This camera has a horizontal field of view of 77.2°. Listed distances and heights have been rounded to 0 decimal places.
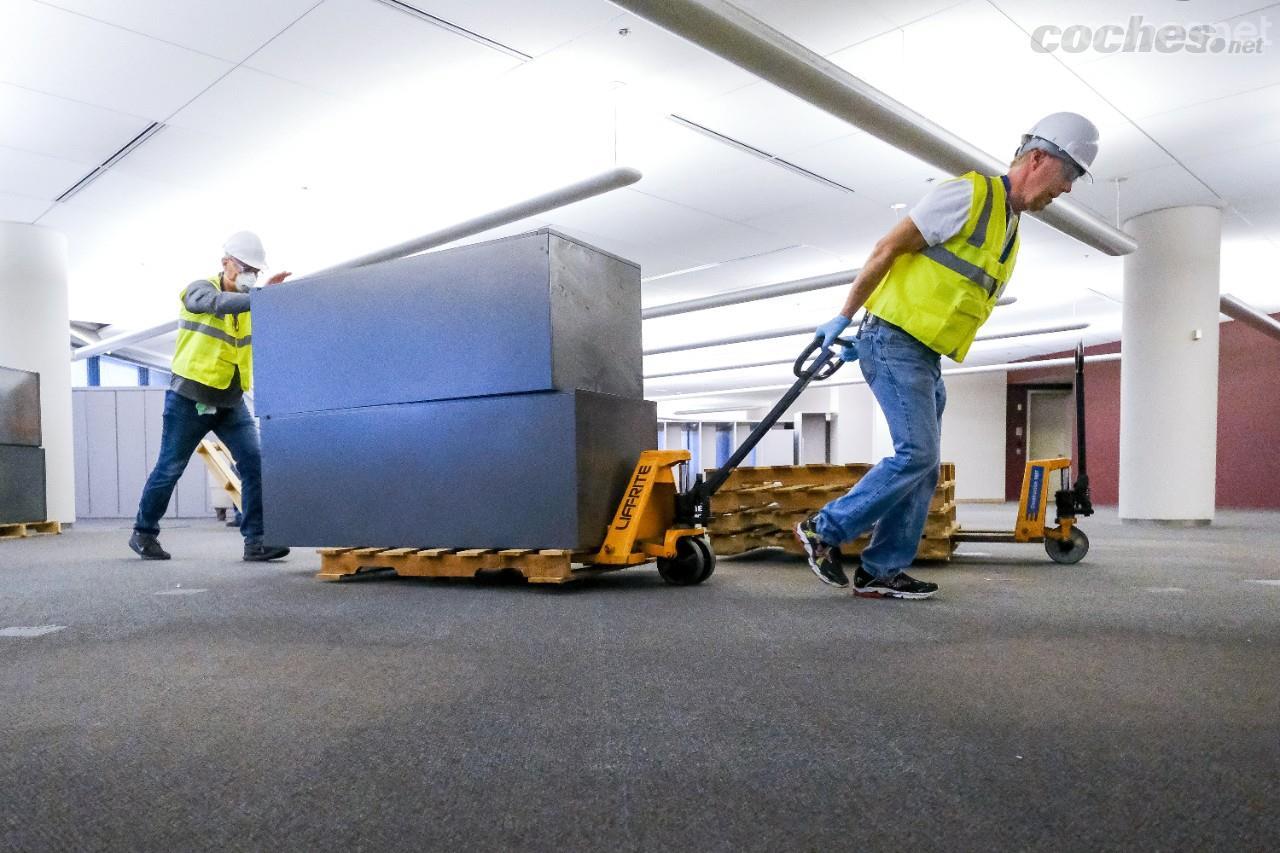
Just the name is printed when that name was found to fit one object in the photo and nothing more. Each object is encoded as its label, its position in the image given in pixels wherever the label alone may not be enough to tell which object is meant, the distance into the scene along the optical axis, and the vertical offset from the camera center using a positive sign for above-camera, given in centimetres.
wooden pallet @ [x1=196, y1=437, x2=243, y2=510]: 841 -56
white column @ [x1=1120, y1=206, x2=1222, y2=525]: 923 +41
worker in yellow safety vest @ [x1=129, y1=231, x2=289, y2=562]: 512 +14
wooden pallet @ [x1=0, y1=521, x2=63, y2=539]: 803 -117
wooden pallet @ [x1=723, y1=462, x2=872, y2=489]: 516 -44
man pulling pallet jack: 306 +39
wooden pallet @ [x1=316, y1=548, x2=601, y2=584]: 371 -74
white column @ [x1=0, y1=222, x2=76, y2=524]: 938 +101
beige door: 2136 -39
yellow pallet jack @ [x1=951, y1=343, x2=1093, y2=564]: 484 -66
